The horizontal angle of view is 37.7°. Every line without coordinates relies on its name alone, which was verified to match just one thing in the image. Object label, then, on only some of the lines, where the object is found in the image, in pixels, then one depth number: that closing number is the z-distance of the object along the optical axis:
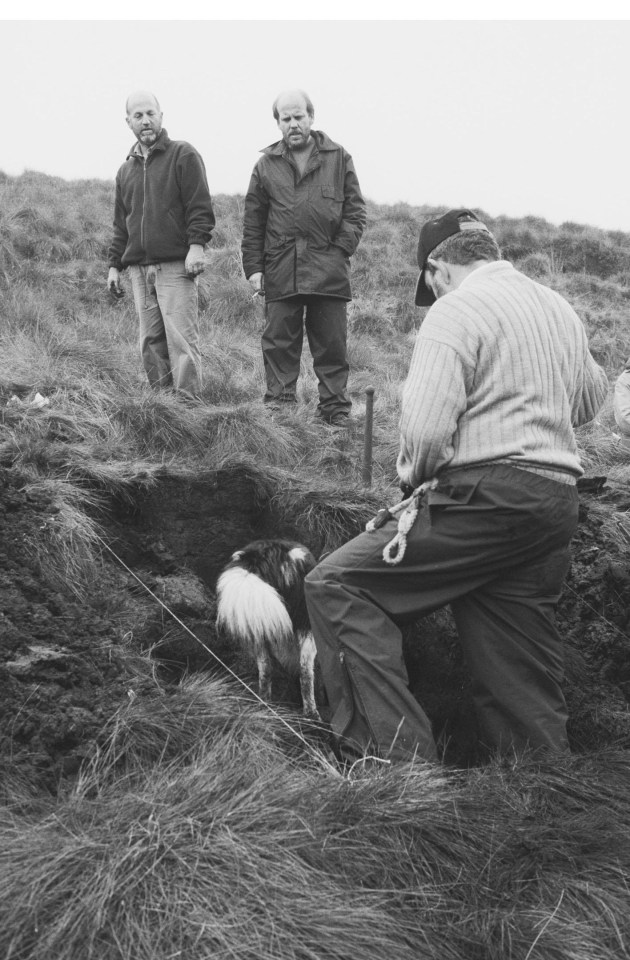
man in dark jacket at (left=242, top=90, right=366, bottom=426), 6.38
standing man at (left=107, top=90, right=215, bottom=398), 6.53
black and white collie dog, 4.13
